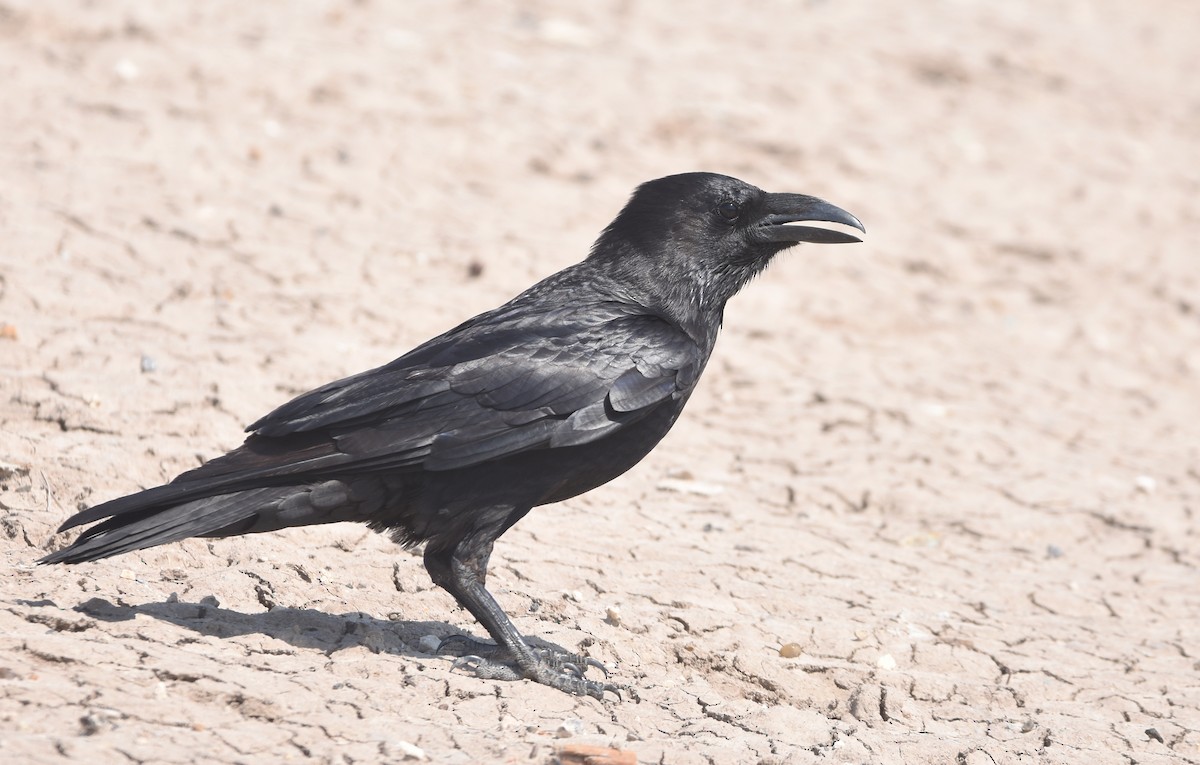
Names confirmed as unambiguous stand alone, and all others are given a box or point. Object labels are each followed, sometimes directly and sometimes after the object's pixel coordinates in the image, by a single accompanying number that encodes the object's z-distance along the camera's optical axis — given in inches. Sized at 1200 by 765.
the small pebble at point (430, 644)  326.3
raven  302.5
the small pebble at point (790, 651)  349.7
